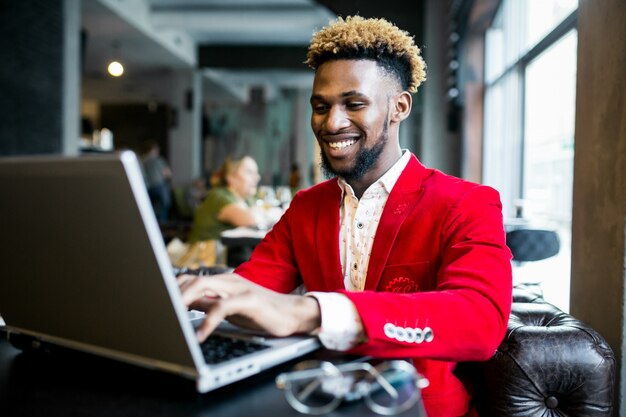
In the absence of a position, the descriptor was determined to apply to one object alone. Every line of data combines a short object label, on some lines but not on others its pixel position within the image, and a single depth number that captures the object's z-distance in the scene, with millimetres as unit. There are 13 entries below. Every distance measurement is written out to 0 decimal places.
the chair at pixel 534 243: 2785
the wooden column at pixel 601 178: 1399
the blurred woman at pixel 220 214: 3968
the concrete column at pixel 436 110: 6176
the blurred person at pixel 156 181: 9922
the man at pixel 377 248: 890
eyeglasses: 701
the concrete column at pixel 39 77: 5953
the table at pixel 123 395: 716
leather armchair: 1239
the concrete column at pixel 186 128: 11992
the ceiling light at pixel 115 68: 7135
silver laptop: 661
